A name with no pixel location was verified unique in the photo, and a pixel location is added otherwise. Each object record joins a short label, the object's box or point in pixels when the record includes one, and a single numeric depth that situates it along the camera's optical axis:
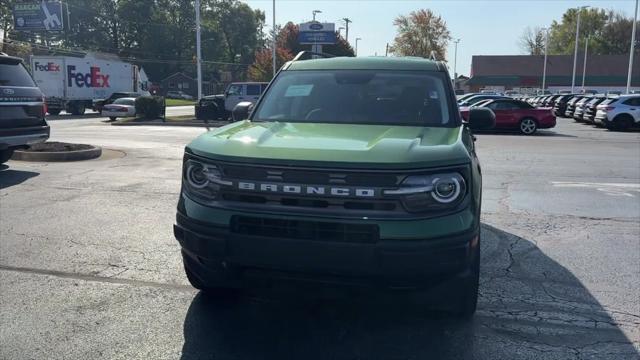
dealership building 73.81
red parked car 21.48
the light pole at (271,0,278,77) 40.81
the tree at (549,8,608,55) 98.50
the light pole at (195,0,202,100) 31.18
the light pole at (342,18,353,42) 82.12
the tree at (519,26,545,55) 100.56
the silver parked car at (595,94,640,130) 23.03
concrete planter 11.72
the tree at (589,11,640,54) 96.06
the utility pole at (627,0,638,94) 40.55
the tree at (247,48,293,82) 47.46
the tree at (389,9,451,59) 72.06
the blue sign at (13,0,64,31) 43.41
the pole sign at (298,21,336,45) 44.57
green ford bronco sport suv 3.17
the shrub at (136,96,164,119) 27.02
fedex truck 35.09
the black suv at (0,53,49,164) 9.25
